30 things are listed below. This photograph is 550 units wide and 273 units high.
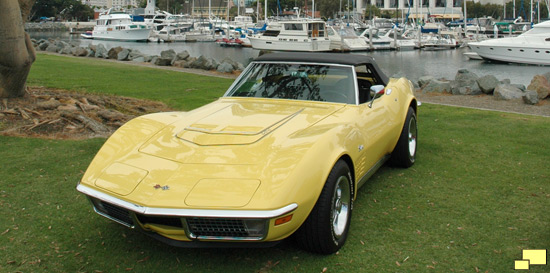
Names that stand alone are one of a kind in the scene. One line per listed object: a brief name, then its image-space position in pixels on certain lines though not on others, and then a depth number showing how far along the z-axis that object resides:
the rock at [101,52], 27.80
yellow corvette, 3.27
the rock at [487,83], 13.57
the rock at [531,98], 11.66
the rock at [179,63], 22.80
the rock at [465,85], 13.91
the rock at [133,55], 26.54
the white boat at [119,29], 62.09
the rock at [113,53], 27.34
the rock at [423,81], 16.36
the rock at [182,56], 24.97
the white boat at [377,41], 51.97
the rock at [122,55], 26.28
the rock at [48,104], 8.13
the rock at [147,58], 25.66
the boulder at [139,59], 25.62
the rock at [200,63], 21.58
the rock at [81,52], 28.64
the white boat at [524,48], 31.81
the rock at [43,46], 33.12
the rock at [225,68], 20.22
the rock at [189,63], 22.20
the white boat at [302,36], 42.41
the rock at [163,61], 23.14
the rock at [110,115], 8.05
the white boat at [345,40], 46.50
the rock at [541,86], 12.32
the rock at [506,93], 12.48
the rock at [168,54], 24.06
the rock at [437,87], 14.39
